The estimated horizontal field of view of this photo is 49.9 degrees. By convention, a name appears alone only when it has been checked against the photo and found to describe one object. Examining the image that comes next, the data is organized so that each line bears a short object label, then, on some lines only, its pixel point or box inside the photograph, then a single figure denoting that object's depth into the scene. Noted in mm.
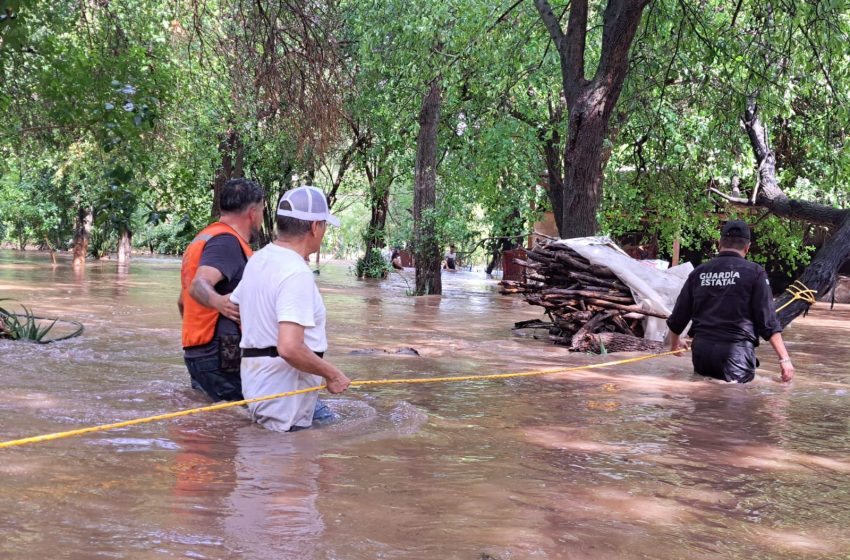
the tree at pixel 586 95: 11703
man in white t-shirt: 4762
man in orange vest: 5734
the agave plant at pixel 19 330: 9781
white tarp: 11242
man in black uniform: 7695
